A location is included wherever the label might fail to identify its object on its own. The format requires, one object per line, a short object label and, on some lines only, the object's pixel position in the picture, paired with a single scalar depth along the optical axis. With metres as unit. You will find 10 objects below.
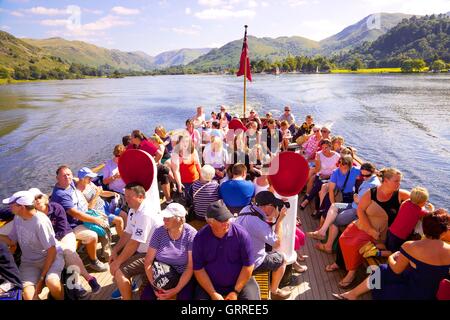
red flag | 9.81
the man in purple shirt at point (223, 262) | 2.55
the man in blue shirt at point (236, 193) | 3.72
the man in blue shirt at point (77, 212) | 3.48
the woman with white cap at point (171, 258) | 2.64
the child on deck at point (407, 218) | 2.98
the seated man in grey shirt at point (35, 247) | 2.86
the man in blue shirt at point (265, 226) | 2.85
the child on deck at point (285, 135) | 7.61
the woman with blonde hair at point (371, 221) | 3.33
